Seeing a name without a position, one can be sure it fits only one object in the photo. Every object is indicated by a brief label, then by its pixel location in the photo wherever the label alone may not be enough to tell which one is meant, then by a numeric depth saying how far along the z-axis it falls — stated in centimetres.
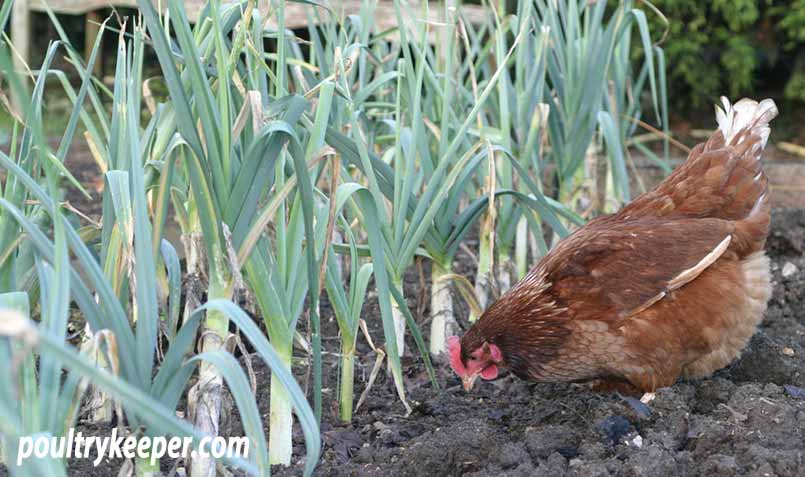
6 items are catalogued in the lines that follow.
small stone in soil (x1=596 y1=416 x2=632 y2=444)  234
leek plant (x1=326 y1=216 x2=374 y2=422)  224
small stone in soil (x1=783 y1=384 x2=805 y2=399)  259
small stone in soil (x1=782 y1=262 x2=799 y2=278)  382
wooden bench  642
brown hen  260
